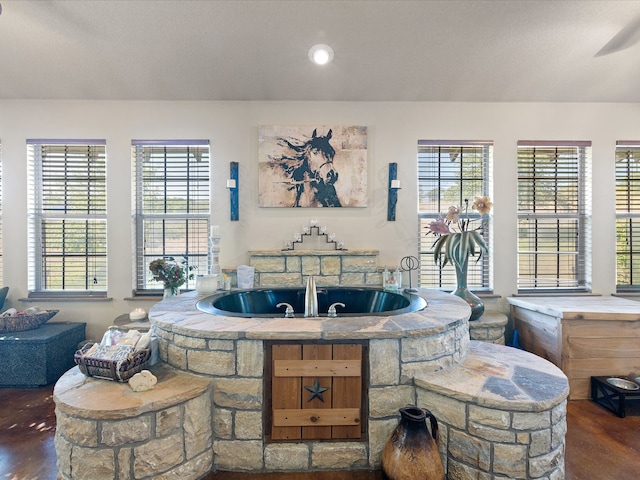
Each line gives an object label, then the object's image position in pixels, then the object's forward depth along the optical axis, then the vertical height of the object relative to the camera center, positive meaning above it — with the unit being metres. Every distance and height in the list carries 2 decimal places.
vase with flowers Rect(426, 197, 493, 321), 2.84 -0.05
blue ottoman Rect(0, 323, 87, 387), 2.64 -0.95
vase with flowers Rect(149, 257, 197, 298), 2.92 -0.31
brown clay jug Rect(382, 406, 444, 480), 1.47 -0.96
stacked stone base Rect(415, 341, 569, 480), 1.54 -0.87
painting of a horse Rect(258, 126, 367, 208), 3.24 +0.70
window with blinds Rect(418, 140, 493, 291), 3.36 +0.54
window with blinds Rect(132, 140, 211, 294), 3.31 +0.32
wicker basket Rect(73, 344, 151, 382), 1.72 -0.66
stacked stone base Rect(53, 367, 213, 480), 1.50 -0.89
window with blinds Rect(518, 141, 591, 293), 3.37 +0.25
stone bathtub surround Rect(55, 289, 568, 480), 1.55 -0.78
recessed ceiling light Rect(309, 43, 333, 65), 2.62 +1.47
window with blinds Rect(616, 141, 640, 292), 3.40 +0.21
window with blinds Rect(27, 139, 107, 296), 3.26 +0.19
